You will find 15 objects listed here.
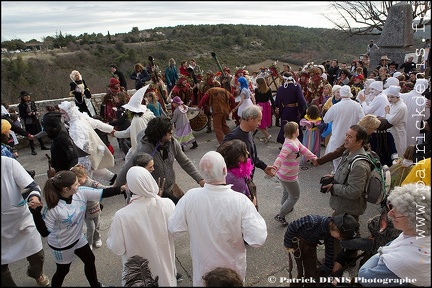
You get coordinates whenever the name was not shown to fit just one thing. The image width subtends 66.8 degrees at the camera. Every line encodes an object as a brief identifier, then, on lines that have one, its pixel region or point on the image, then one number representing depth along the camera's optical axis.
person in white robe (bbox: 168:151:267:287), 2.37
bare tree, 25.22
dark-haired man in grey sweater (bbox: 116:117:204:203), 3.61
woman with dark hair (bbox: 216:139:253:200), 3.11
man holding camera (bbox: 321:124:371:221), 3.12
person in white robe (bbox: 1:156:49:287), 2.93
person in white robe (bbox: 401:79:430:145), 5.36
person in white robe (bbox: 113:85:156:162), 5.22
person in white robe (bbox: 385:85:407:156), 5.12
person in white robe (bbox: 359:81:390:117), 5.60
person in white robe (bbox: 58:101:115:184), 4.54
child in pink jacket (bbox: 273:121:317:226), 4.06
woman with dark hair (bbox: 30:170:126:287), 2.88
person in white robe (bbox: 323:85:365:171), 5.18
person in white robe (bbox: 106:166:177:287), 2.55
